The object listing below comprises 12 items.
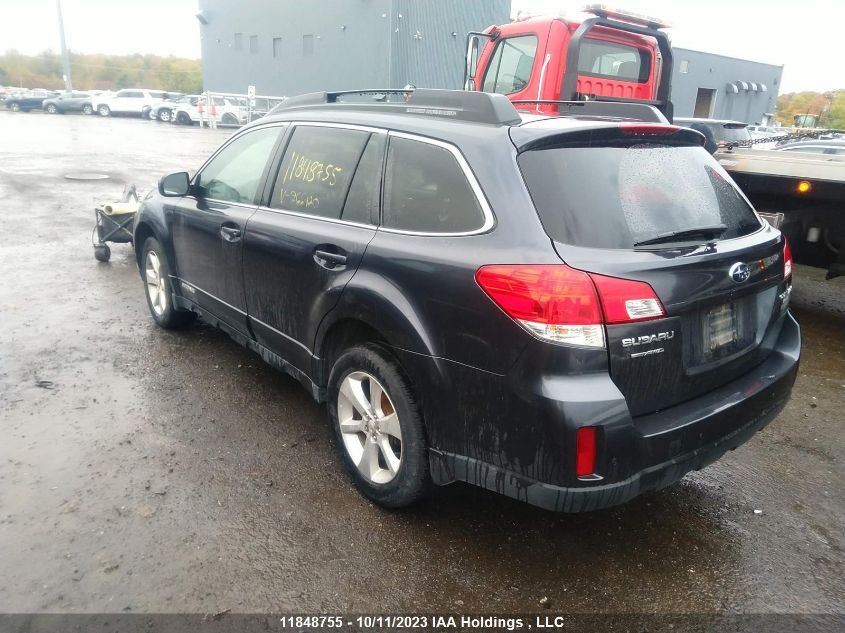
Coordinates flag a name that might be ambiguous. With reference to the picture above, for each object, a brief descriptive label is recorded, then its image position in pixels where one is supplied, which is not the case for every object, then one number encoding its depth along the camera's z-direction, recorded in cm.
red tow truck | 661
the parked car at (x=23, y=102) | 4106
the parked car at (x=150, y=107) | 3738
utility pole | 3559
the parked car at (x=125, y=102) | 3803
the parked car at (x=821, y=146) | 1177
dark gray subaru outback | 225
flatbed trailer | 521
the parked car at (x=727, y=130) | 1038
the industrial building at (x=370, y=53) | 3084
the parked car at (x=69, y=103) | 3909
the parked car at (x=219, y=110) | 3250
